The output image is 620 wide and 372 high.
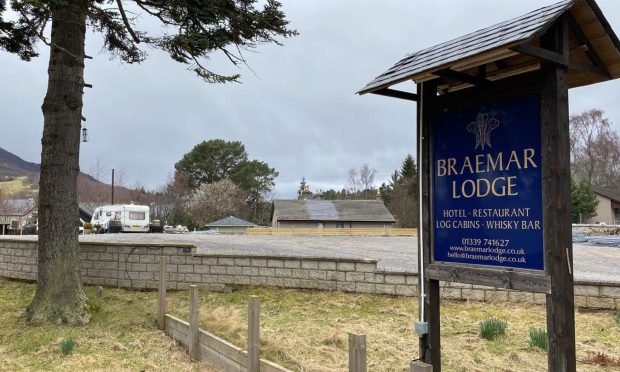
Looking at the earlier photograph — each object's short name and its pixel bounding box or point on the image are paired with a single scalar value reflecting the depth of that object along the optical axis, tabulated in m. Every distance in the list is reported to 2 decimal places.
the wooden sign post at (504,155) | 2.86
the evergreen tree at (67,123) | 7.04
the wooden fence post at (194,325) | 5.43
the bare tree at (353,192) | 79.00
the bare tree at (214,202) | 53.78
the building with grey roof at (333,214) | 44.69
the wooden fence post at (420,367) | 2.70
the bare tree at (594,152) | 54.41
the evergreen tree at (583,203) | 45.31
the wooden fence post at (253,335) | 4.30
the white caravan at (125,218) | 30.48
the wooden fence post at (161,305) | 6.67
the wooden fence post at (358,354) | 3.09
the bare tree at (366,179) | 77.44
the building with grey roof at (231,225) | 46.09
